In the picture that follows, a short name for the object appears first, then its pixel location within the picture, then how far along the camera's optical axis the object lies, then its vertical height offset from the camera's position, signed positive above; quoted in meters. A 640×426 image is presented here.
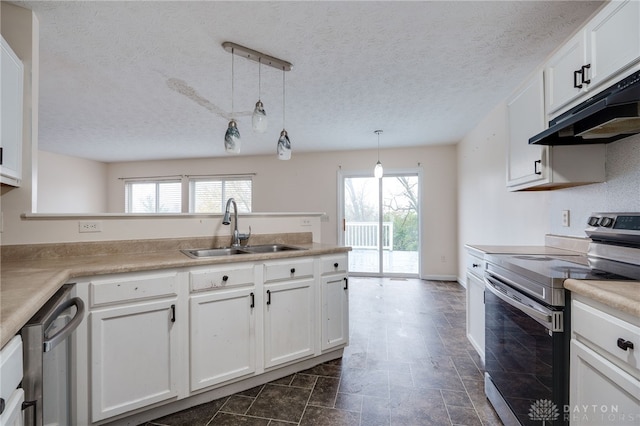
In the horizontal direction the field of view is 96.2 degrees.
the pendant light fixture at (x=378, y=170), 4.27 +0.66
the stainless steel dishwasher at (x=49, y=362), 0.87 -0.52
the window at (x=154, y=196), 6.32 +0.41
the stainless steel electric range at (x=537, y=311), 1.17 -0.46
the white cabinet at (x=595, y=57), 1.23 +0.79
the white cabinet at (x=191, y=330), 1.45 -0.70
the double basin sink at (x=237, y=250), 2.15 -0.29
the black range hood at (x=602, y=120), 1.17 +0.45
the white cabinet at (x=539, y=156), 1.78 +0.38
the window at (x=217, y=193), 6.07 +0.46
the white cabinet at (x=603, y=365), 0.86 -0.50
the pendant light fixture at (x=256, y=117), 2.09 +0.71
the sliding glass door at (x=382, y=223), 5.36 -0.17
